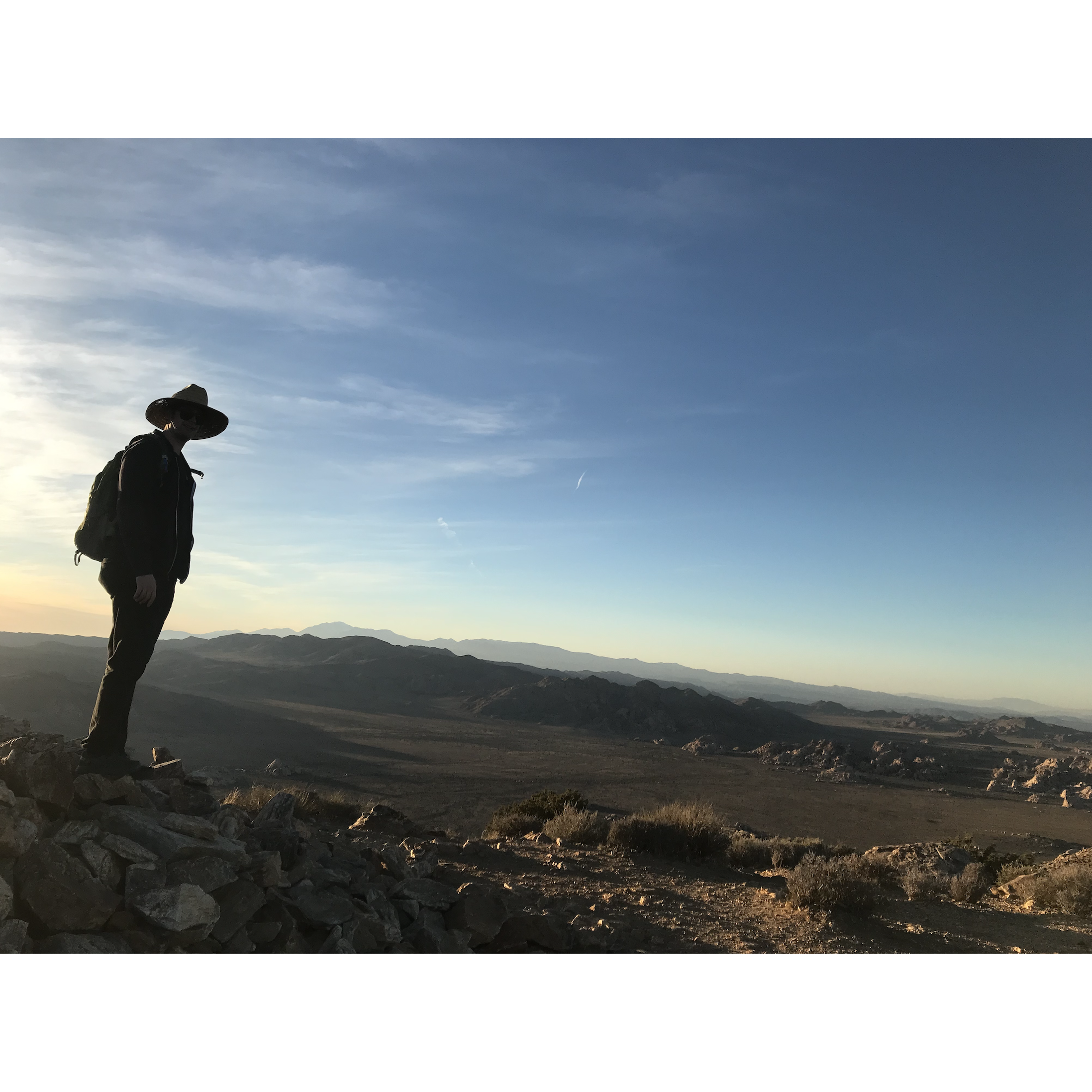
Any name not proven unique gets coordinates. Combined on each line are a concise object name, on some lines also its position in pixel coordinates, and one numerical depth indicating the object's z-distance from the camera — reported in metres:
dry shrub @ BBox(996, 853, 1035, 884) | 10.92
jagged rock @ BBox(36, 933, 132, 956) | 3.39
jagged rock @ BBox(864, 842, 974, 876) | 11.28
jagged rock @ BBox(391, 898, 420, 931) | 4.91
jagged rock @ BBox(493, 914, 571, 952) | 5.08
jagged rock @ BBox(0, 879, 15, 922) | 3.23
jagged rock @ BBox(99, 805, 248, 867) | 3.99
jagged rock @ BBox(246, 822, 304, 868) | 4.86
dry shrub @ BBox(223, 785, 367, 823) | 9.25
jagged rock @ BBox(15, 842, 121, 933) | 3.42
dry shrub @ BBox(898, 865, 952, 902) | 8.88
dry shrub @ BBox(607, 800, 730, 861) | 9.80
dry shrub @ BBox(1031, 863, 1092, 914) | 8.13
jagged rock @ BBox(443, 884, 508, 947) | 4.98
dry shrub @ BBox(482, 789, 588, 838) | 11.62
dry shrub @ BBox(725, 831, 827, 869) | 10.10
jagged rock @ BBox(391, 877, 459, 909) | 5.12
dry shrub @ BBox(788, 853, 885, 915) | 6.99
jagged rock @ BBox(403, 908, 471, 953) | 4.68
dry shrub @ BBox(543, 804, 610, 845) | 10.12
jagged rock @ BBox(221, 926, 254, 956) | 3.90
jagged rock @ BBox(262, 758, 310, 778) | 23.33
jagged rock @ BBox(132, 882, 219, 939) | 3.63
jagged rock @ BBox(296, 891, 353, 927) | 4.34
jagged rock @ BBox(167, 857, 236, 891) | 3.92
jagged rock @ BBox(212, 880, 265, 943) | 3.90
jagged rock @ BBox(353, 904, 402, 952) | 4.43
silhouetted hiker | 4.32
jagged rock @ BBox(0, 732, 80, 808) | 3.81
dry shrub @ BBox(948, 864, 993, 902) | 8.92
